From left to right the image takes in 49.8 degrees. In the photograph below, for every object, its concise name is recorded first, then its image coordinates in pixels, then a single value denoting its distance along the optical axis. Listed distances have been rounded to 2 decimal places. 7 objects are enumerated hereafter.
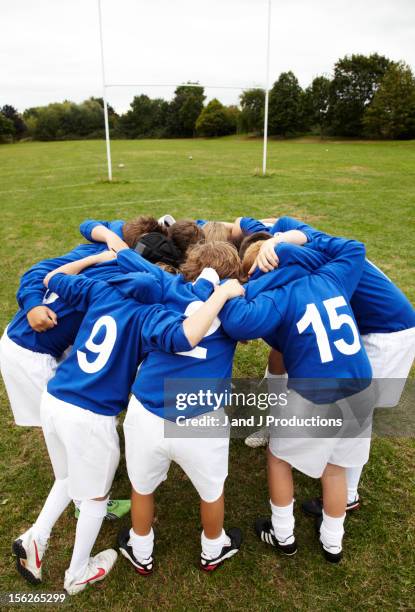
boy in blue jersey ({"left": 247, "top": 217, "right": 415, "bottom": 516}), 2.21
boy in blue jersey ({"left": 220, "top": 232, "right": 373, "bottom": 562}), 1.81
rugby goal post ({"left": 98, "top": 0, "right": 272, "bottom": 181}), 10.14
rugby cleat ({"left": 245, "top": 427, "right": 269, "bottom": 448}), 2.93
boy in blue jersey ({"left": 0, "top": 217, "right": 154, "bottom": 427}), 2.12
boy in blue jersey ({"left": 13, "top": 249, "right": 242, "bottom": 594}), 1.79
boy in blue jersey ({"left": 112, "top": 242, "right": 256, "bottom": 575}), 1.75
